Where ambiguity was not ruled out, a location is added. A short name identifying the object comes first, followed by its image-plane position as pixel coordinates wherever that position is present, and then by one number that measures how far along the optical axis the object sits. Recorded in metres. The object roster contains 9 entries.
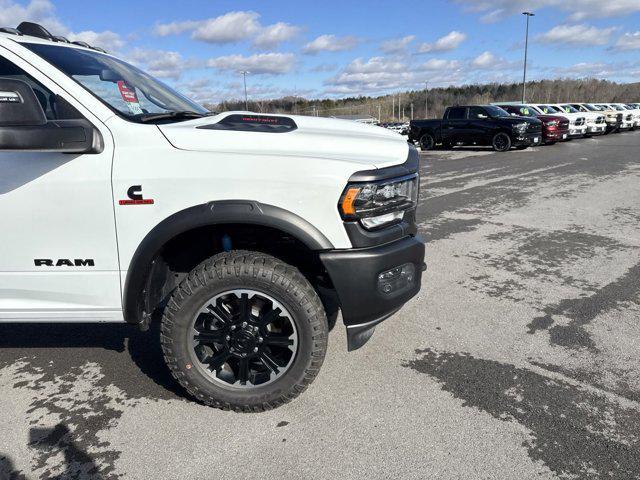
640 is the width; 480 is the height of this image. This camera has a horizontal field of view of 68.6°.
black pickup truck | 17.11
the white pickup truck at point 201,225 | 2.36
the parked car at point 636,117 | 27.97
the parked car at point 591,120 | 22.55
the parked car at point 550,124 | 18.81
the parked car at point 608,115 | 25.05
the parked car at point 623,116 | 25.94
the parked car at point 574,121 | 21.27
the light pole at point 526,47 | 37.47
